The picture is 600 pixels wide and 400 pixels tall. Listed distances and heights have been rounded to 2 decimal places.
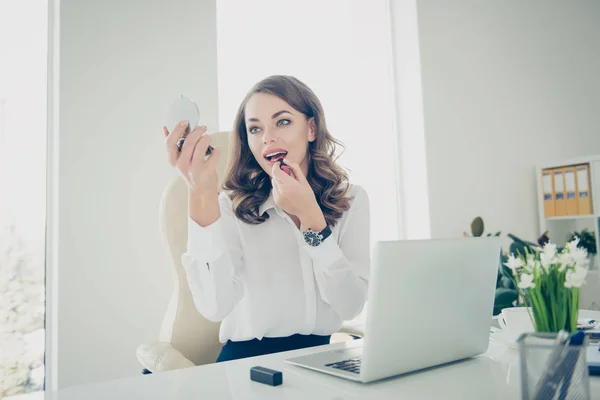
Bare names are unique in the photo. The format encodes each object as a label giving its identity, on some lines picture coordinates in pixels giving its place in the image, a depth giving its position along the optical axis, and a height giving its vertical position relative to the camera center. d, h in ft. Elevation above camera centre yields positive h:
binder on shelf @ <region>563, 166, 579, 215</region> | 10.33 +0.95
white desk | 2.09 -0.67
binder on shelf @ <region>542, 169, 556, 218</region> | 10.94 +1.01
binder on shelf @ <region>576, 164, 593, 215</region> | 10.06 +0.95
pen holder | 1.68 -0.48
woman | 3.79 +0.12
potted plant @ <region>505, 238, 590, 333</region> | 2.10 -0.23
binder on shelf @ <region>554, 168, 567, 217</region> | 10.66 +0.92
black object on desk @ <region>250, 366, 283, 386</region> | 2.25 -0.63
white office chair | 4.47 -0.59
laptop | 2.16 -0.34
